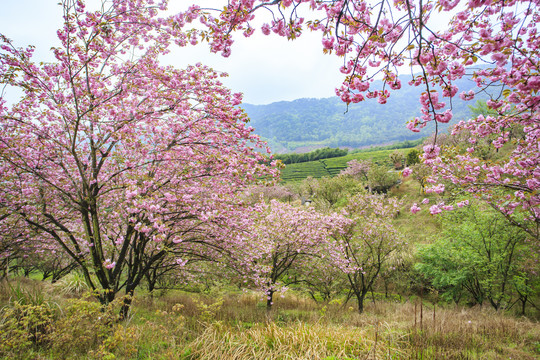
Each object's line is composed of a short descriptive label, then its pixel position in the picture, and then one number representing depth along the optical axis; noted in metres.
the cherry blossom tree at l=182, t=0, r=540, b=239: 2.82
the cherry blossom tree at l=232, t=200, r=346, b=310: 10.39
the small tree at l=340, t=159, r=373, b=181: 44.09
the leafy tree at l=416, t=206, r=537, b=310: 11.12
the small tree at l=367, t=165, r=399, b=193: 37.22
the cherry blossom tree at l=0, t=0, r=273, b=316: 5.17
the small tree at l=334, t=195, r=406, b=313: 11.38
